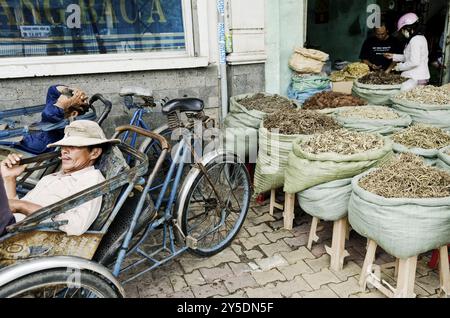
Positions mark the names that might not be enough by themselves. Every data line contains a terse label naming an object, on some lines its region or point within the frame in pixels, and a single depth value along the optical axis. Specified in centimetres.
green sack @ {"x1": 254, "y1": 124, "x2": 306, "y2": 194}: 357
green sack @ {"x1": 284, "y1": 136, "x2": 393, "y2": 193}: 294
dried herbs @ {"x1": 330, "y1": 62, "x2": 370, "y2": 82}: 585
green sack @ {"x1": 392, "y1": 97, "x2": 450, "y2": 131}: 402
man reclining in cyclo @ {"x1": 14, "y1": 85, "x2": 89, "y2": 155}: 335
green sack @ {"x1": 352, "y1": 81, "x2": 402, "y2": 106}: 483
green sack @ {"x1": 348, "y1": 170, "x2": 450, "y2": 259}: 240
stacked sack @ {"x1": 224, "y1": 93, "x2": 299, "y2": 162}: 429
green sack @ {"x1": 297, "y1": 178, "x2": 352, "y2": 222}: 298
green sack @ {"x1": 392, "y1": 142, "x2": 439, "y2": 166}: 321
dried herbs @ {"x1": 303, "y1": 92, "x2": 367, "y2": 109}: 455
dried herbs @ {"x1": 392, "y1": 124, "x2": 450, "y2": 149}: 330
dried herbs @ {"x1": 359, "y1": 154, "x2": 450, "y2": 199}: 252
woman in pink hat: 534
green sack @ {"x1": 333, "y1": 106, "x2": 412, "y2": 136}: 379
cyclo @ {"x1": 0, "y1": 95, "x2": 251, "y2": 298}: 194
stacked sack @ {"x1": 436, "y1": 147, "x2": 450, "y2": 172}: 298
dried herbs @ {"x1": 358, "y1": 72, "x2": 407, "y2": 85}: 501
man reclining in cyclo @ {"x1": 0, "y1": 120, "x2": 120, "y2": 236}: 232
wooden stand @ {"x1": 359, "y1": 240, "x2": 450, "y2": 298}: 258
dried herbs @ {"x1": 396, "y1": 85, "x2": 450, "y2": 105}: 414
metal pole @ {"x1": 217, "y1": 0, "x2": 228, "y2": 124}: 480
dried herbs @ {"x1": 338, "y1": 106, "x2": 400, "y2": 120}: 396
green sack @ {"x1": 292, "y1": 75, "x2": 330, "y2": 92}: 529
